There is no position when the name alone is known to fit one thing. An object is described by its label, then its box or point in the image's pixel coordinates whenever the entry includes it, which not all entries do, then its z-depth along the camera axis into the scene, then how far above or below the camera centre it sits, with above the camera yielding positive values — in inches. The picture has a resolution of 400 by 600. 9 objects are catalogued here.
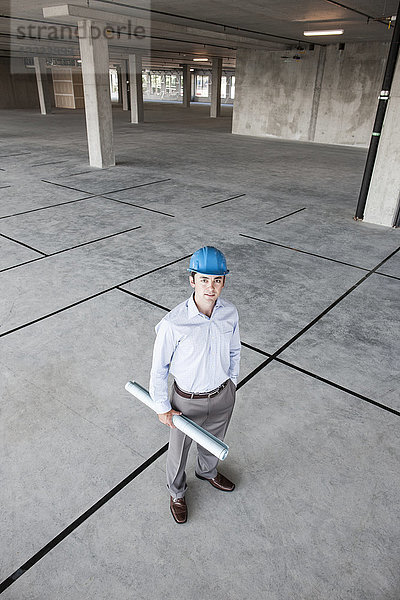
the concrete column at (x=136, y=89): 957.2 -9.1
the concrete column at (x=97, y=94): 462.0 -11.2
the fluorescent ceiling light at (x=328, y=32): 551.5 +70.7
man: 86.8 -54.2
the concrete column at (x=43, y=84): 1134.2 -6.6
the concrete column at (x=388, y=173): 310.8 -56.5
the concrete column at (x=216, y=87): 1171.9 +1.1
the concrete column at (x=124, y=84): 1430.9 -0.9
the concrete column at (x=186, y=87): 1510.8 -1.7
